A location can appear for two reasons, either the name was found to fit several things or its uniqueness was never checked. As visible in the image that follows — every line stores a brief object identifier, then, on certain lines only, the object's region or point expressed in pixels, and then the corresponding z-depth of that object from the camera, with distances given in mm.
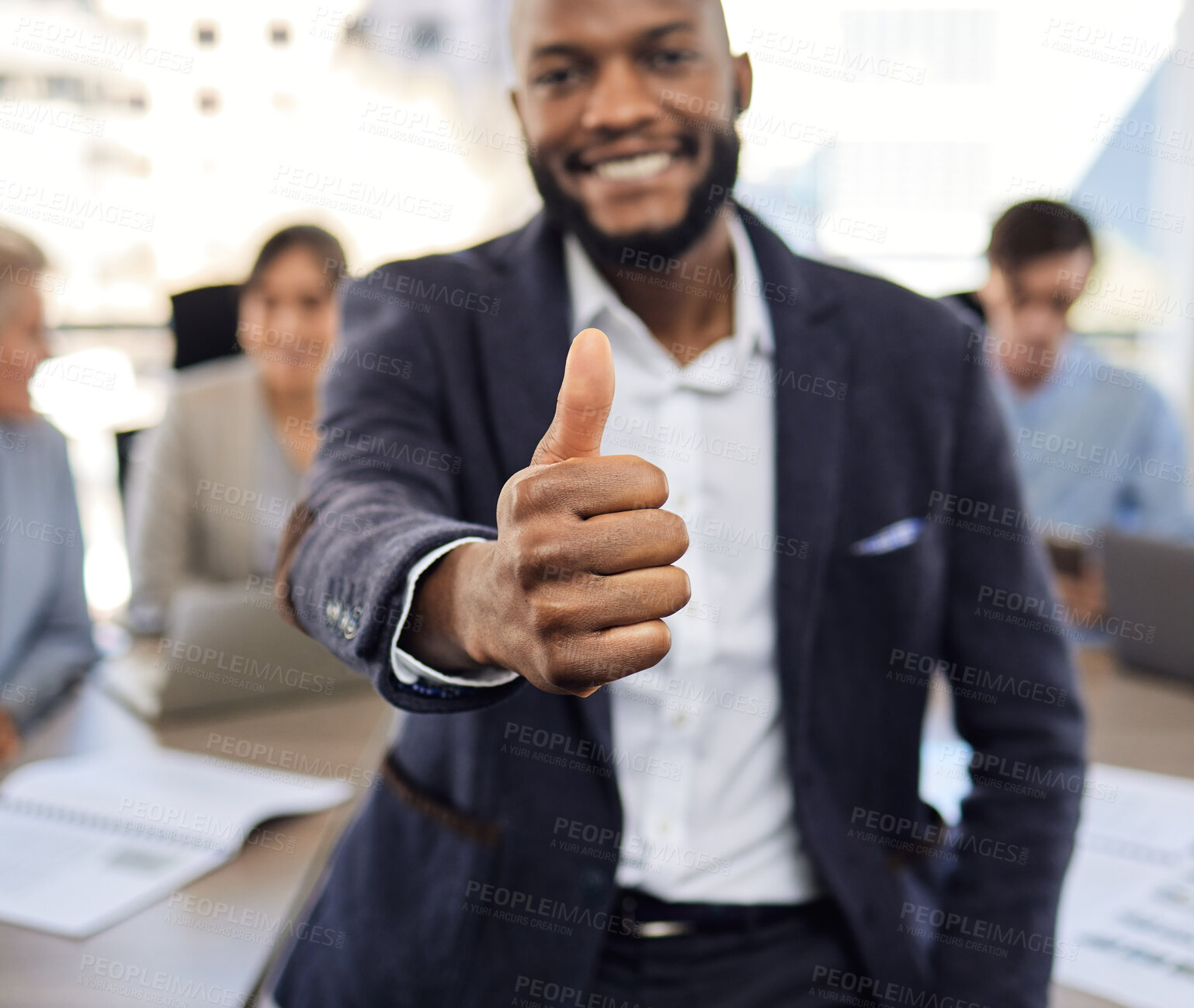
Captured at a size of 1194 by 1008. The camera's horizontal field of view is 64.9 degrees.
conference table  917
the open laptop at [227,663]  1369
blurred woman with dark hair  2158
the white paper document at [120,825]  1012
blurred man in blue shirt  2205
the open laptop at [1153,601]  1521
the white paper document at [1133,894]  927
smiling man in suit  880
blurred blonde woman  1609
